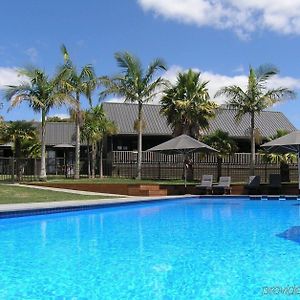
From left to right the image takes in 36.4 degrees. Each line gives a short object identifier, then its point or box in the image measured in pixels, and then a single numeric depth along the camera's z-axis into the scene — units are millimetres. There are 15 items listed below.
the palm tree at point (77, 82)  24725
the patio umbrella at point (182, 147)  21766
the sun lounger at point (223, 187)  22812
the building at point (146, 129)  34969
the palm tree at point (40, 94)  23391
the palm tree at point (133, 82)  26828
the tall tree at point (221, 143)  26656
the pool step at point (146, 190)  21609
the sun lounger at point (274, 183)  22562
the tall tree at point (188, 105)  27172
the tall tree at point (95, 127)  30641
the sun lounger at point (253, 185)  22781
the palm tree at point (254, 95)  25594
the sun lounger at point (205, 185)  22625
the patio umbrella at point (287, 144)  19438
